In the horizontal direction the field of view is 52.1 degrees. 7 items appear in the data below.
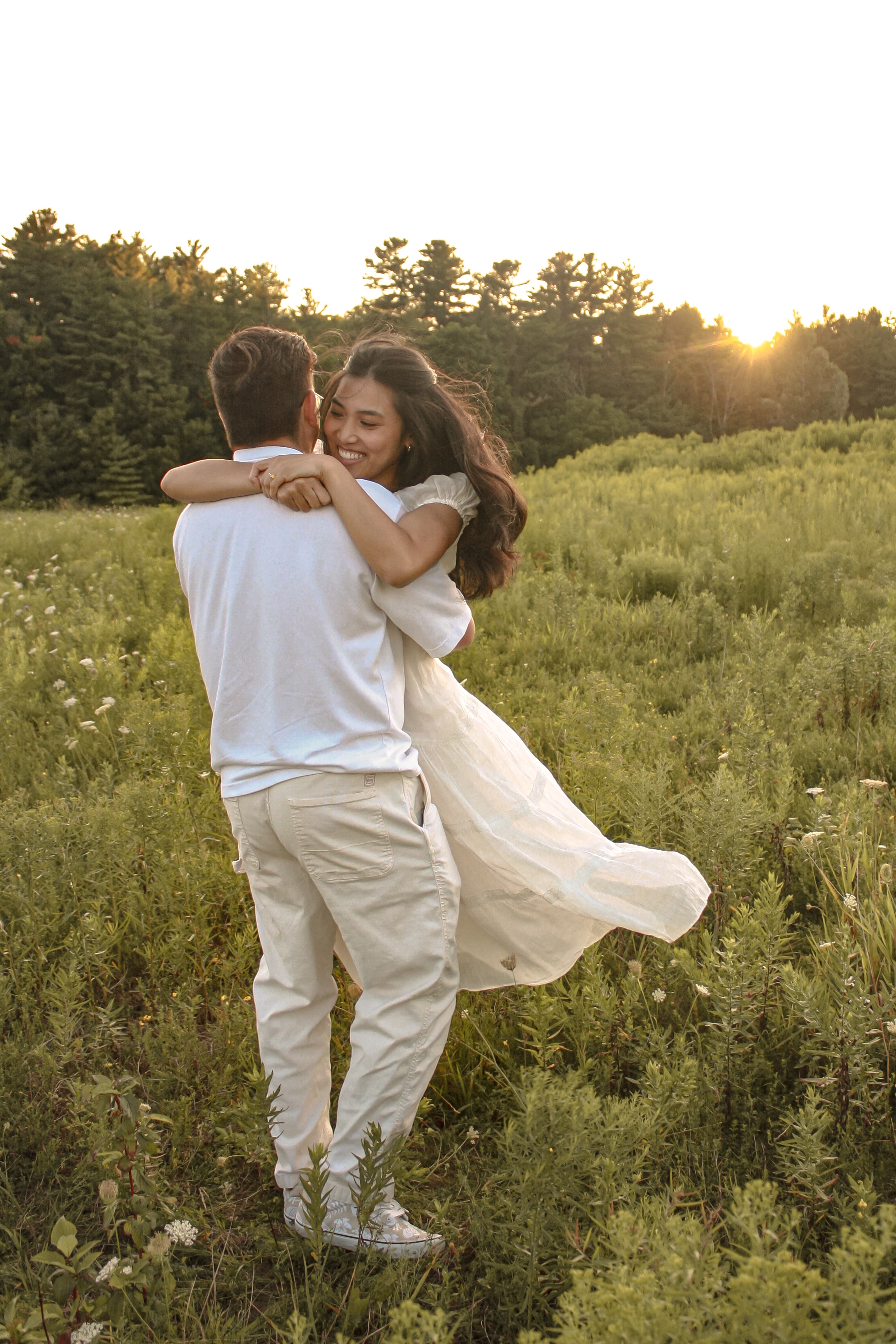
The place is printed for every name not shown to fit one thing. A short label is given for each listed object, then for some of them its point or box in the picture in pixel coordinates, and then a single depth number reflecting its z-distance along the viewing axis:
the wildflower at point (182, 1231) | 2.00
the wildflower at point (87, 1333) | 1.76
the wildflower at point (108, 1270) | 1.83
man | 2.02
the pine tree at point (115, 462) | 41.34
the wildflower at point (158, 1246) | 1.83
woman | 2.35
